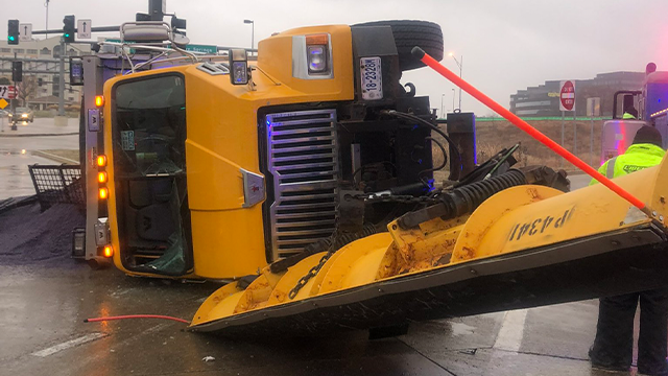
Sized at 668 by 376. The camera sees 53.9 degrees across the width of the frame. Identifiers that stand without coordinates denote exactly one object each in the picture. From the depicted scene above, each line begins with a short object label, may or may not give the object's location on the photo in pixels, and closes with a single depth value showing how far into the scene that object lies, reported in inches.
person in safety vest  157.2
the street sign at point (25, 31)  1155.3
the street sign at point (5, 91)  1128.3
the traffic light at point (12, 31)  975.6
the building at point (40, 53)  3885.8
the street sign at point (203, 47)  913.6
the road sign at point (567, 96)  613.6
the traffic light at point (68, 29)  900.0
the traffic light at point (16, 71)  1105.4
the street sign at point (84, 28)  967.4
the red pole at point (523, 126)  81.7
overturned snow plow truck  114.4
